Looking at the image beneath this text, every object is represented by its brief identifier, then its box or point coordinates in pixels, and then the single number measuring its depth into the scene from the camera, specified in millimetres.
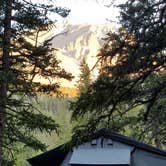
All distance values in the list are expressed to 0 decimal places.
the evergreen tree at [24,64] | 16109
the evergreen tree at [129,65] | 8609
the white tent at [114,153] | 15734
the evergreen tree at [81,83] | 41634
